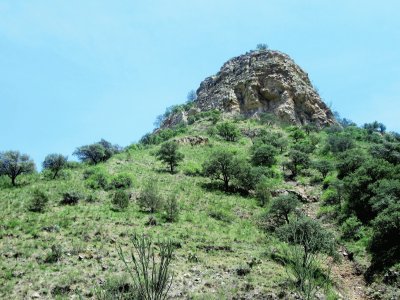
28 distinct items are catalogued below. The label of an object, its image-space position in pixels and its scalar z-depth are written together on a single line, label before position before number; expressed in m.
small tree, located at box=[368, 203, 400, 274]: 25.20
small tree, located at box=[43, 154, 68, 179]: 45.98
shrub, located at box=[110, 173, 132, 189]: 39.16
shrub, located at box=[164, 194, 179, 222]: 31.57
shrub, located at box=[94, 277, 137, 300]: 13.67
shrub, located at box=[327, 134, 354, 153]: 54.22
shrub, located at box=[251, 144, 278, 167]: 50.28
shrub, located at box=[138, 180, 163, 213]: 33.38
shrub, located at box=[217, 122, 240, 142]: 65.62
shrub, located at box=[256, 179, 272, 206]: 38.41
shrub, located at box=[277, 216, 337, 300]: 25.53
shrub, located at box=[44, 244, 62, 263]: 23.34
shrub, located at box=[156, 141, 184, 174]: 47.22
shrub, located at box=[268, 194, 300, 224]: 32.66
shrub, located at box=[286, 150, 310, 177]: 47.75
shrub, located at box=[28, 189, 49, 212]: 31.42
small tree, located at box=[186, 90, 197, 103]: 109.38
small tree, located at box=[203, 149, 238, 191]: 41.97
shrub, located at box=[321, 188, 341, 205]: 36.78
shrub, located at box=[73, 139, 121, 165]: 57.84
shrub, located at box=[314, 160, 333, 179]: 44.50
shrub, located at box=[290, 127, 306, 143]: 65.88
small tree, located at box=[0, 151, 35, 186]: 41.66
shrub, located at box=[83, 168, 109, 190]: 39.06
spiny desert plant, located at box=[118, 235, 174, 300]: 10.81
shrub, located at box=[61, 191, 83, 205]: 33.84
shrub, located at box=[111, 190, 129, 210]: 33.16
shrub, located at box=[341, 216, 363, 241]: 30.61
